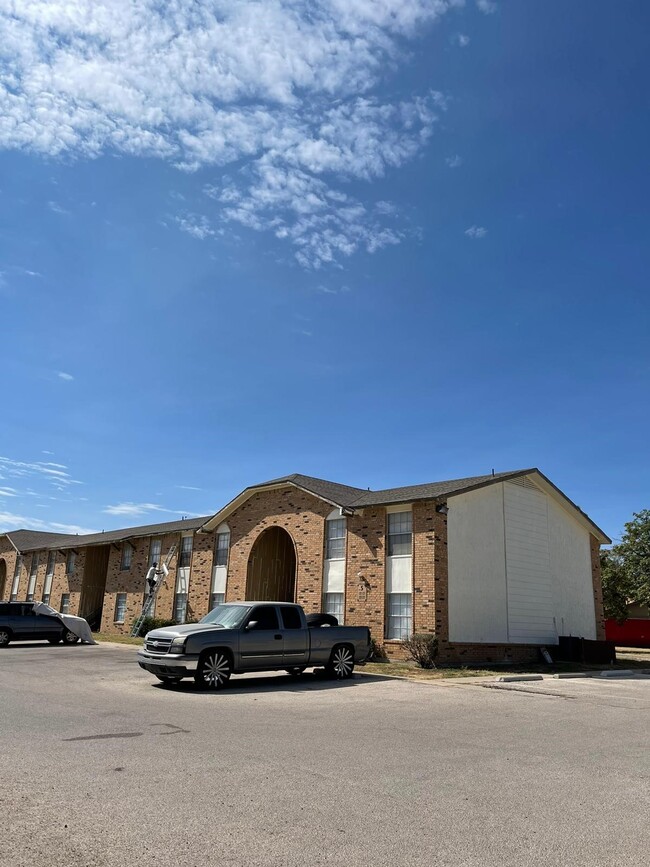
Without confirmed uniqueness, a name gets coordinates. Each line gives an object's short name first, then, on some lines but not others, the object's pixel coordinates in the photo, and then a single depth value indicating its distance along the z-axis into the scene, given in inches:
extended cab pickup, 524.1
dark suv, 944.2
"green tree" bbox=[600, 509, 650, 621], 1704.0
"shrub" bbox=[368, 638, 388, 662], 842.2
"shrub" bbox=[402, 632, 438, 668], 780.0
